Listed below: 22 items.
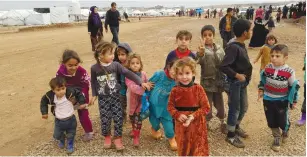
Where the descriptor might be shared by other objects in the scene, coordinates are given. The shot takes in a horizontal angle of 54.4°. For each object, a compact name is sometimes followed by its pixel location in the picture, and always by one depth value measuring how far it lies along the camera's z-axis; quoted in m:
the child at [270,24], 14.85
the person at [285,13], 34.78
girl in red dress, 3.10
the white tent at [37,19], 41.09
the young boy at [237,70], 3.80
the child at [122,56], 4.29
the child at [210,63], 4.18
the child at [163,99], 3.94
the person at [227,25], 9.72
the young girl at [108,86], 3.84
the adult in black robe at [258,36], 12.16
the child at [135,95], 4.04
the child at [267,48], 6.45
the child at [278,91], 3.78
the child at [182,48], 4.01
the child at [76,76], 3.97
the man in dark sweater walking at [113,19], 11.70
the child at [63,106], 3.82
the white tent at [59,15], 43.60
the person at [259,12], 20.45
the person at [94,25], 11.30
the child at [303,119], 4.70
